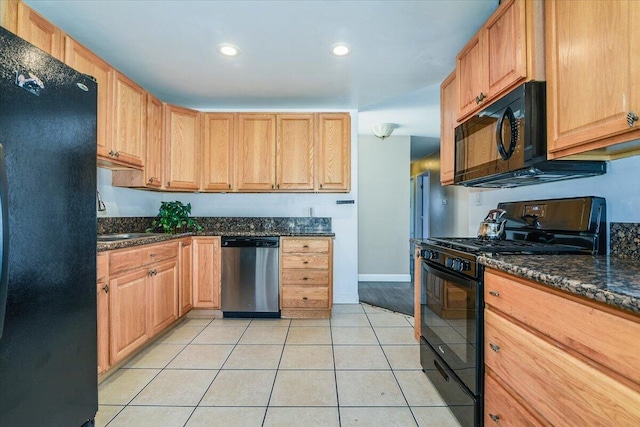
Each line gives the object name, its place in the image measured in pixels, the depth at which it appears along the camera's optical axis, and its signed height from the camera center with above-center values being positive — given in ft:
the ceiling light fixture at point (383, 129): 13.98 +4.06
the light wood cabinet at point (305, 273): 10.14 -1.98
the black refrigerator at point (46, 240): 3.00 -0.30
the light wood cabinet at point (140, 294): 6.39 -1.98
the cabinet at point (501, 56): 4.66 +2.87
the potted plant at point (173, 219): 10.42 -0.16
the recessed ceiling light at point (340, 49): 7.47 +4.21
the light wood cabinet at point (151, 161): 9.11 +1.71
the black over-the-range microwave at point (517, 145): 4.64 +1.20
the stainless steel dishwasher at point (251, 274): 10.06 -2.01
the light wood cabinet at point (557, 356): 2.38 -1.39
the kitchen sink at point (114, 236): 8.00 -0.62
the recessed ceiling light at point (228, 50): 7.53 +4.22
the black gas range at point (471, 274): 4.57 -1.05
